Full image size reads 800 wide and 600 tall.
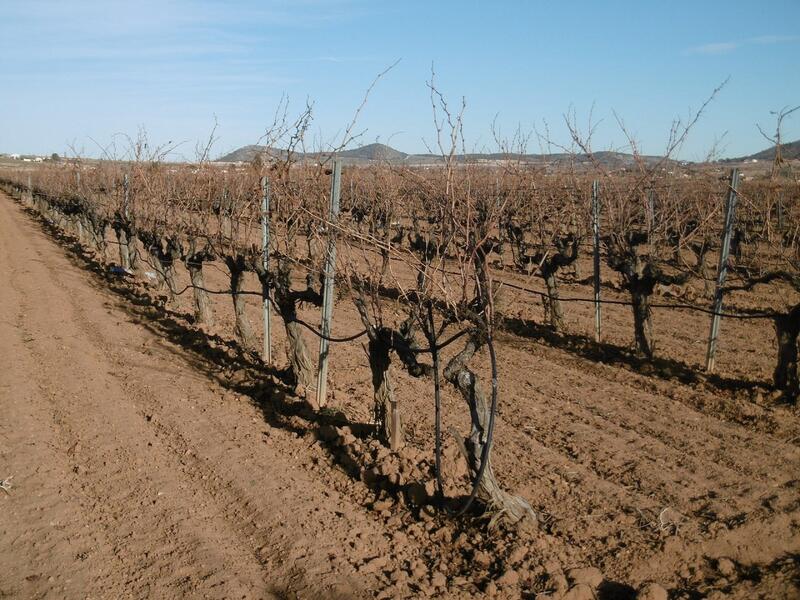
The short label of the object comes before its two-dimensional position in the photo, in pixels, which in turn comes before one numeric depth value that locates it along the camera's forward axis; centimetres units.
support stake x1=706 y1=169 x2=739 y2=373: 756
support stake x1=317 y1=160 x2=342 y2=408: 590
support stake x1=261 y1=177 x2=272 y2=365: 739
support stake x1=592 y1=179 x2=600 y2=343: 920
